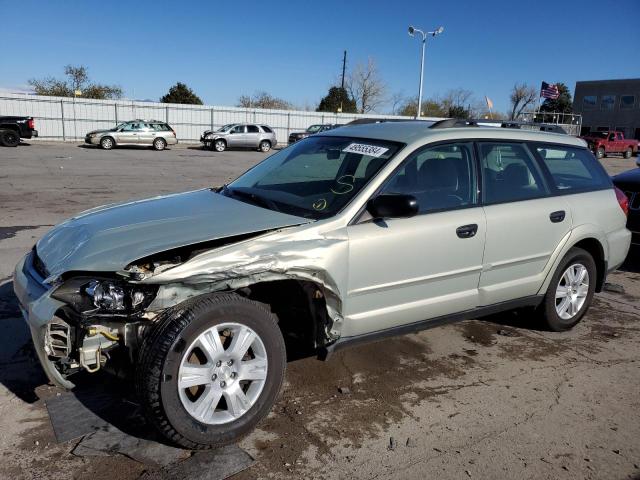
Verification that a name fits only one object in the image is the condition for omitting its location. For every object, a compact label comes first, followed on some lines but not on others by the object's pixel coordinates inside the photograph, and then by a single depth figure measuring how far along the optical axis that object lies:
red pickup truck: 38.38
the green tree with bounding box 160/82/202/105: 51.19
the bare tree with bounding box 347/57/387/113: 67.44
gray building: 56.84
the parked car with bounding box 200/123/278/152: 31.30
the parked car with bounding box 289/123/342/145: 31.39
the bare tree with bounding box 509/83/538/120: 73.69
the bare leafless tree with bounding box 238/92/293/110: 63.91
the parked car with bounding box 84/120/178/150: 28.22
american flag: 43.03
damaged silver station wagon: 2.81
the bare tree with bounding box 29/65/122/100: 47.91
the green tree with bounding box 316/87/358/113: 58.59
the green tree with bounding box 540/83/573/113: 72.14
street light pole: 38.03
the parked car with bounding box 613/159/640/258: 7.09
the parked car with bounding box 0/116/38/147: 25.66
